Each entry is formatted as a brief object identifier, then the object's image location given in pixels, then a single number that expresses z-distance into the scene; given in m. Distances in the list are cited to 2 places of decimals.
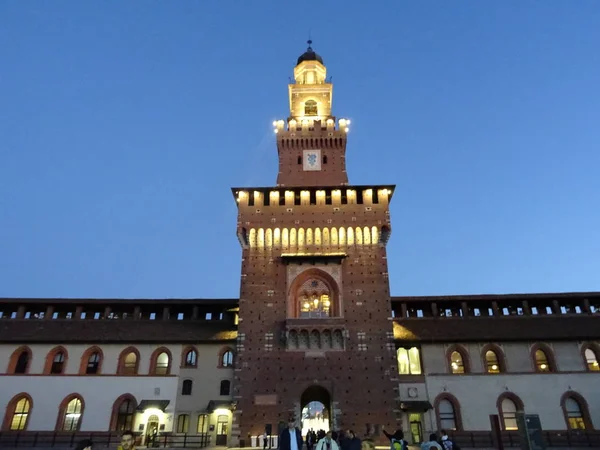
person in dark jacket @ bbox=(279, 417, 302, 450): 12.56
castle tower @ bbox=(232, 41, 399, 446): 34.31
